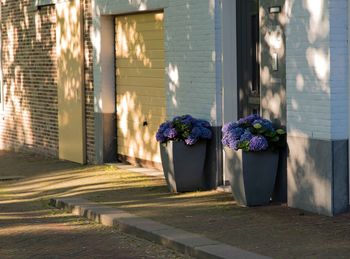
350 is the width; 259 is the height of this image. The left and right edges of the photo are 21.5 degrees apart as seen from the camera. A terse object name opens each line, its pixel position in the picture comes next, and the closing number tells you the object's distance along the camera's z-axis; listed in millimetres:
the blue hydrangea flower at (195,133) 12312
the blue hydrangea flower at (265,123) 11016
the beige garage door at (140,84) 14820
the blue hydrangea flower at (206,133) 12383
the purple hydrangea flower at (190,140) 12281
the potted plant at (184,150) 12383
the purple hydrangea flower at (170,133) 12344
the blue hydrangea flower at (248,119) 11266
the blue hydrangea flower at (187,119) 12446
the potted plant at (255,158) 10898
